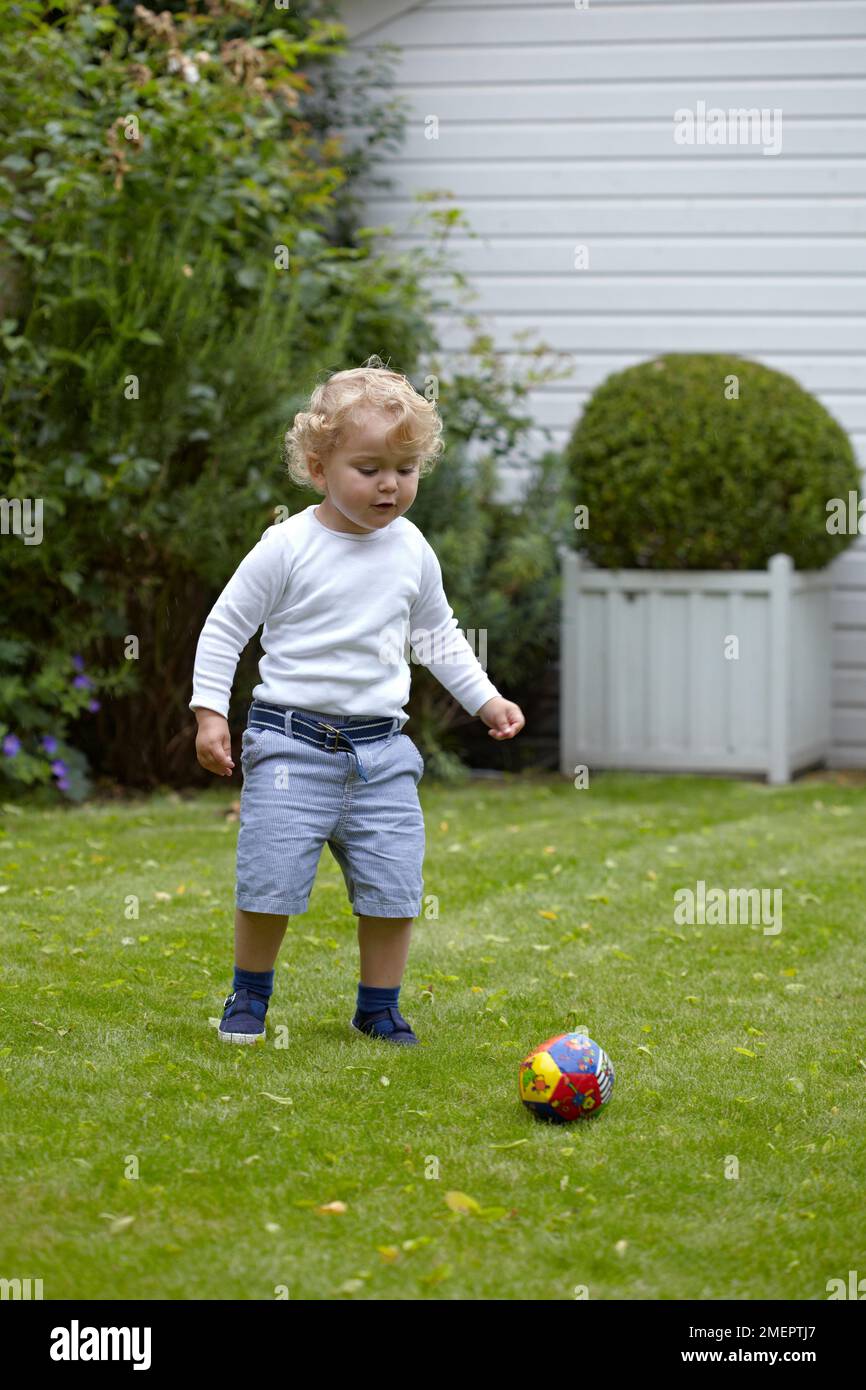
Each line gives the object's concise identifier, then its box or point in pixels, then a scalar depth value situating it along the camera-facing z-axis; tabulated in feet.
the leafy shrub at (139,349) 20.76
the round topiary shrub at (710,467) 24.50
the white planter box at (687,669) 25.04
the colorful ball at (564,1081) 9.54
